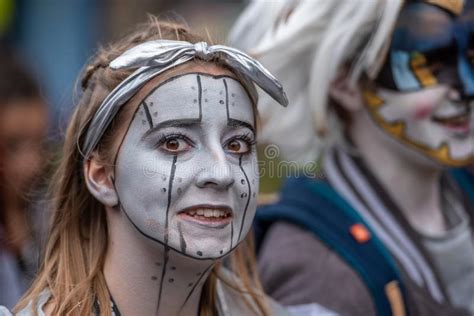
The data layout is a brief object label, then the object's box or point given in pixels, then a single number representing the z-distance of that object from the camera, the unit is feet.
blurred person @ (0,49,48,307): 21.93
